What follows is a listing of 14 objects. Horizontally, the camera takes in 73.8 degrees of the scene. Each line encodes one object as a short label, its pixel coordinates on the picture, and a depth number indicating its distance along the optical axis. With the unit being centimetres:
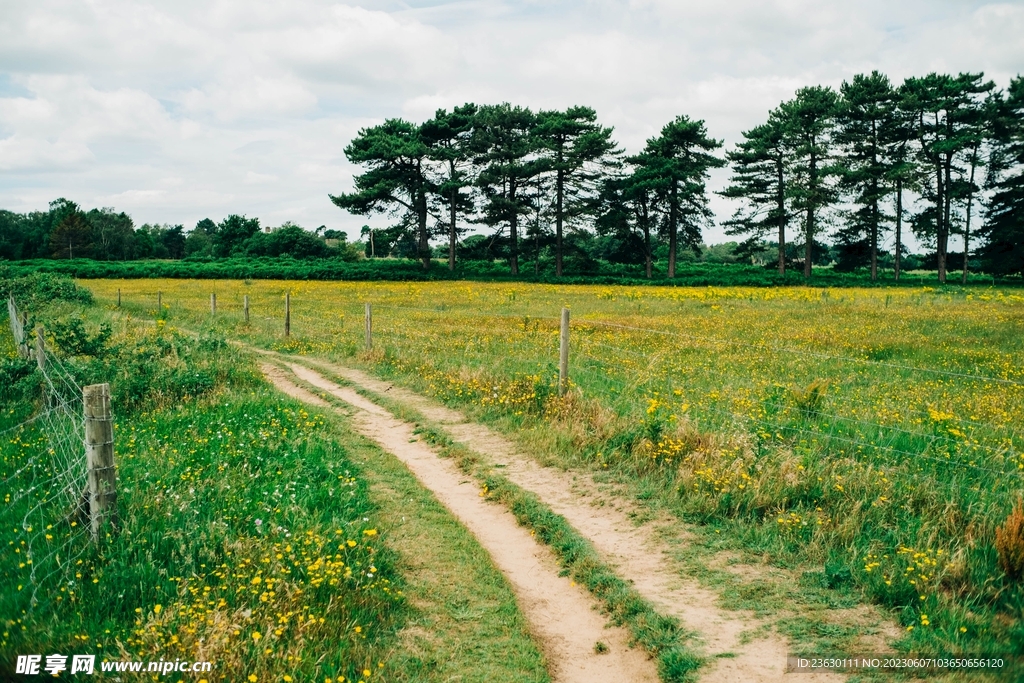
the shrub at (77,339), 1364
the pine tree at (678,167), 6231
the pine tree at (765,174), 6262
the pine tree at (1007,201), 5691
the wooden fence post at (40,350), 1048
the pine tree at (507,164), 6131
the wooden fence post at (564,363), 1052
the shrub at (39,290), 2867
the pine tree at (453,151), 6203
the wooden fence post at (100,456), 514
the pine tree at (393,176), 5969
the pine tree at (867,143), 6006
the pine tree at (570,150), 6066
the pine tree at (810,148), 6062
